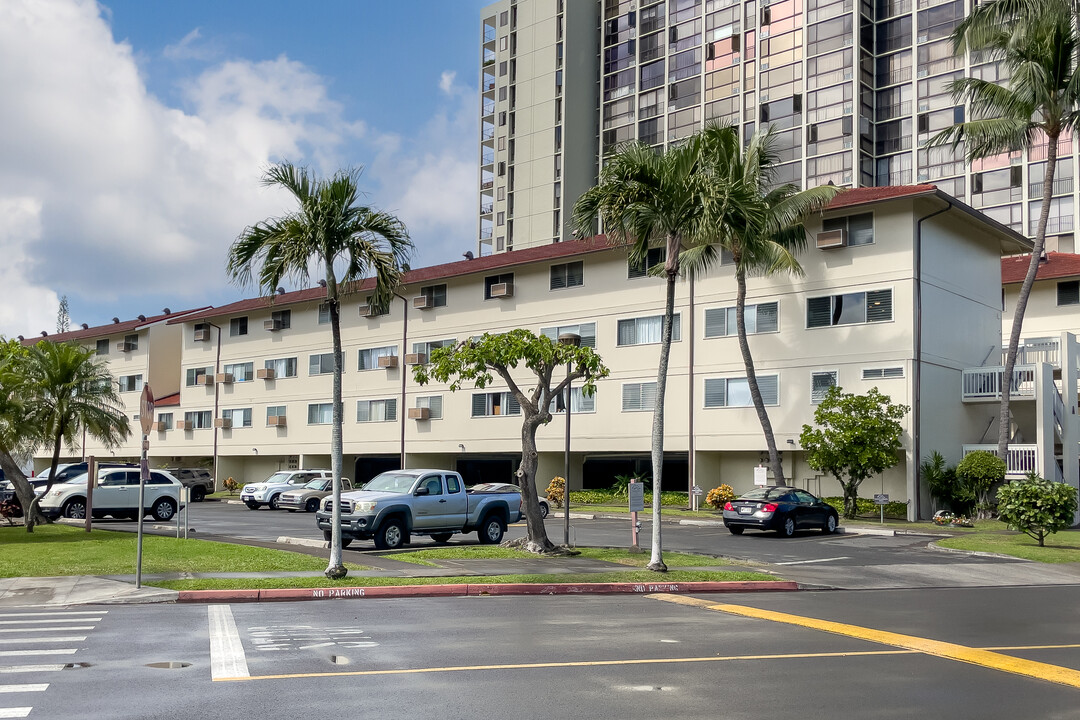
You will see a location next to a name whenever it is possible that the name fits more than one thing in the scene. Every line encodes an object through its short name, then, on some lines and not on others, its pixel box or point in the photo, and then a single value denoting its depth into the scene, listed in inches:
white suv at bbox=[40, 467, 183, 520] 1240.8
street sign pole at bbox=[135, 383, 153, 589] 638.5
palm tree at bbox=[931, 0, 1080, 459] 1381.6
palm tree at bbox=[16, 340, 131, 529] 1150.3
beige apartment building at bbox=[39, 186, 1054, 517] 1481.3
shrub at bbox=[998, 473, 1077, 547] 1023.6
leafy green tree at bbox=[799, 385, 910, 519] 1385.3
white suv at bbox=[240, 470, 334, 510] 1720.0
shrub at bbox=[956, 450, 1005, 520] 1398.9
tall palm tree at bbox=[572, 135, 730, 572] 761.0
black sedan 1160.8
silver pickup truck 884.0
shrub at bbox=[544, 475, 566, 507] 1750.7
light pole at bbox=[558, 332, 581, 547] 914.1
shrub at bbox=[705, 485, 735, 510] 1581.0
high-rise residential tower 3176.7
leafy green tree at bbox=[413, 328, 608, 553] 884.0
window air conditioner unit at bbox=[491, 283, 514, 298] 1931.6
